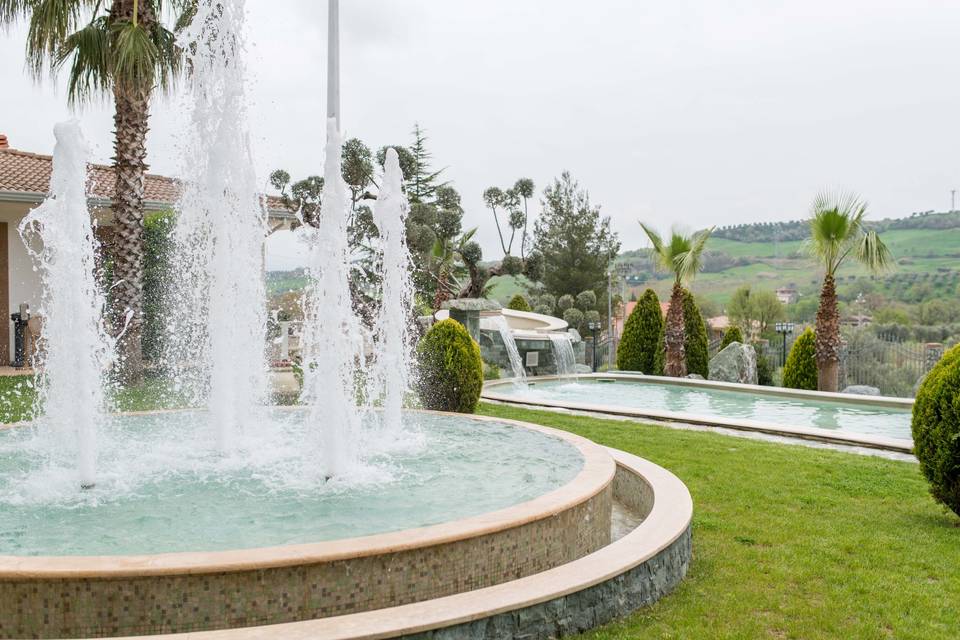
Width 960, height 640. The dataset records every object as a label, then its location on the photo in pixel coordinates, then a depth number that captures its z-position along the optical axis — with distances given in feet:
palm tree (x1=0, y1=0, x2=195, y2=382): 39.32
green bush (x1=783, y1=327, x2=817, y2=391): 54.34
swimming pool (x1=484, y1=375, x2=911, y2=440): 38.45
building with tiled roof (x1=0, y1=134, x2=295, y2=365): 46.50
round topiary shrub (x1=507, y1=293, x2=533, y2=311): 91.10
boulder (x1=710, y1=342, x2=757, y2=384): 58.29
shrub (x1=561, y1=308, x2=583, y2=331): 105.91
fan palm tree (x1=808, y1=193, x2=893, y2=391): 51.52
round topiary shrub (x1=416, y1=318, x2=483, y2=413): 34.01
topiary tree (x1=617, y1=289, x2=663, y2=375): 65.21
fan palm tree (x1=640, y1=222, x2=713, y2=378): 60.54
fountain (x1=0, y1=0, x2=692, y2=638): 10.68
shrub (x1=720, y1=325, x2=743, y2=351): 65.98
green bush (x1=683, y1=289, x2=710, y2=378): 63.67
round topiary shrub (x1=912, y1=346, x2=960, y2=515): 17.35
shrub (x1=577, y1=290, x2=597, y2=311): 114.11
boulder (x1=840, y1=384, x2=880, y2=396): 49.14
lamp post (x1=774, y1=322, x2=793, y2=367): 63.16
